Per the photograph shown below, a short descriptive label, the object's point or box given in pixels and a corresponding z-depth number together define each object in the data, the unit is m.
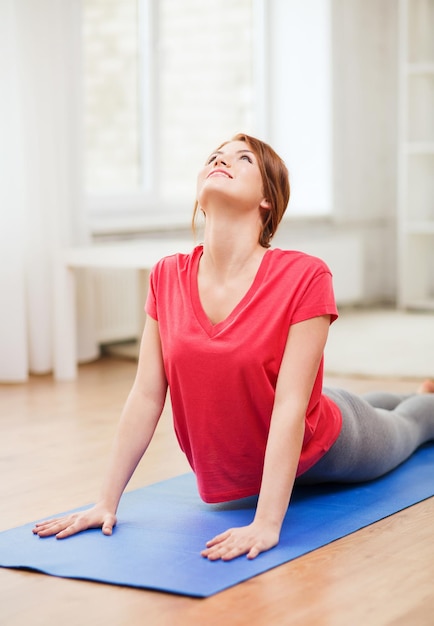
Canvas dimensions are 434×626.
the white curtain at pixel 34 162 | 4.11
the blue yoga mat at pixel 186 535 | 1.86
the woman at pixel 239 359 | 2.04
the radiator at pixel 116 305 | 4.80
